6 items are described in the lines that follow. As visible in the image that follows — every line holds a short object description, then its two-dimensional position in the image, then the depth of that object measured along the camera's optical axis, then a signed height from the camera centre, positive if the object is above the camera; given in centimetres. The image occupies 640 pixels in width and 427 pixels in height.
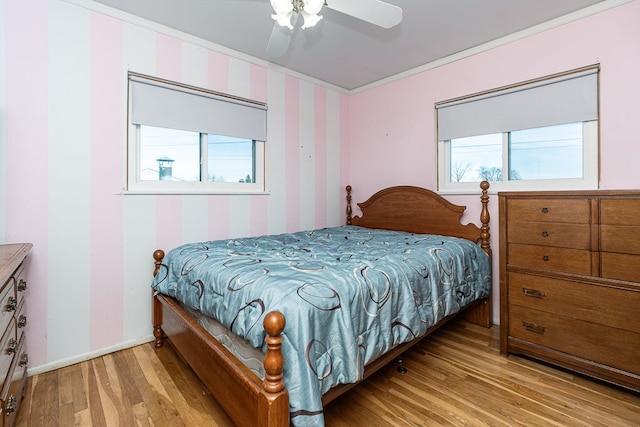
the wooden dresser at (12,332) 125 -56
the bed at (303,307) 115 -45
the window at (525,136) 233 +66
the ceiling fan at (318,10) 161 +112
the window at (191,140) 242 +63
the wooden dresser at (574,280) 172 -40
